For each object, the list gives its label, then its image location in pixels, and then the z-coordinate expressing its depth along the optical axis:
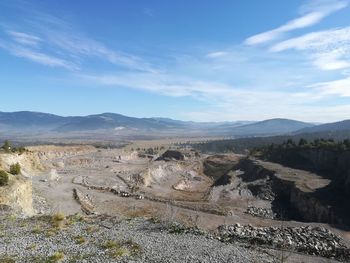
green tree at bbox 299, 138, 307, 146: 109.68
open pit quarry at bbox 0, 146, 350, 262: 27.91
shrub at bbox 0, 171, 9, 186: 45.37
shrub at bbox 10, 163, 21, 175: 57.81
